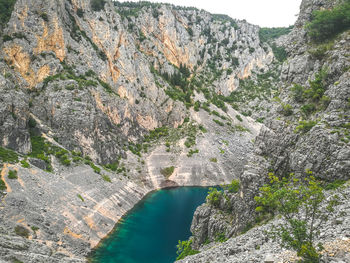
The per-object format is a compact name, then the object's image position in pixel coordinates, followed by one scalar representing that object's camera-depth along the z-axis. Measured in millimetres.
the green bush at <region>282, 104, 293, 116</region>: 29767
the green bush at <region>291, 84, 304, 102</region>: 29672
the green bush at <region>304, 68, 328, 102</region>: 27594
